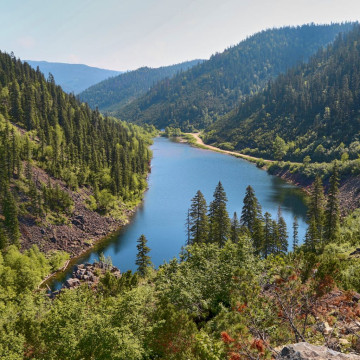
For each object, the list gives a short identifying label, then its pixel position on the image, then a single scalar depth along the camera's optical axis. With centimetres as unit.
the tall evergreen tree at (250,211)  6706
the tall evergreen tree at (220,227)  6278
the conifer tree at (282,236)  6309
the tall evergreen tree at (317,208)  6438
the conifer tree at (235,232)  6272
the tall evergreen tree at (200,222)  6394
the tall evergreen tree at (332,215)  5934
